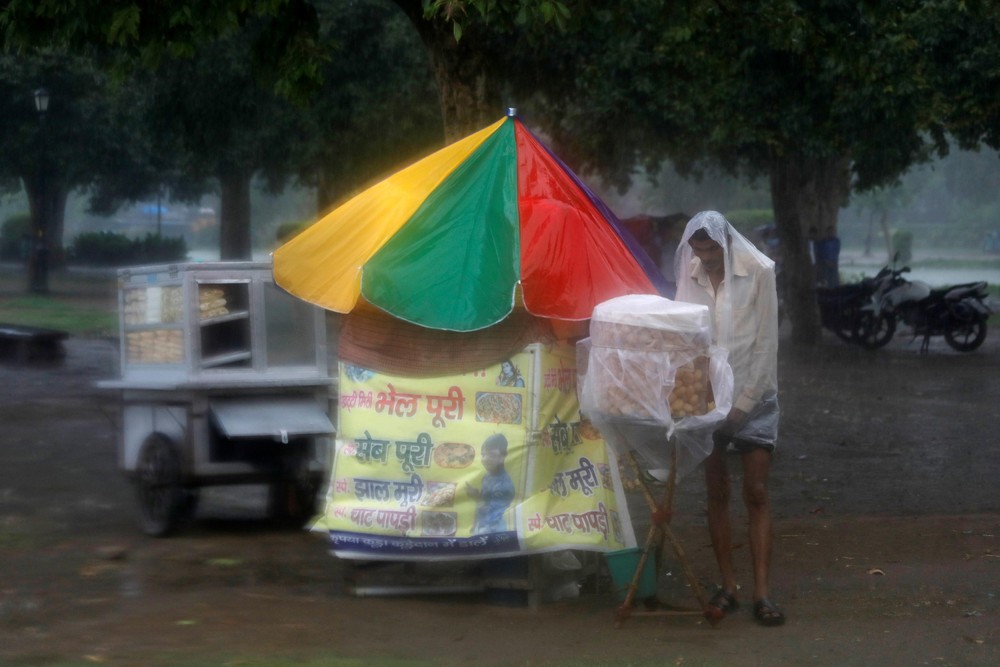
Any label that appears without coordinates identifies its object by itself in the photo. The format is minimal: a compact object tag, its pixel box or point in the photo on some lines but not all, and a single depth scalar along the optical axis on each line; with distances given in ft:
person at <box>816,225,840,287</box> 84.38
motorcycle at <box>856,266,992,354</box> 71.77
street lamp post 116.16
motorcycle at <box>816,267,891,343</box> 76.38
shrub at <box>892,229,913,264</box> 212.43
